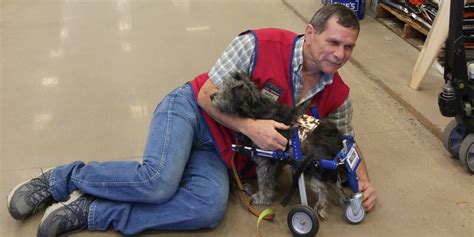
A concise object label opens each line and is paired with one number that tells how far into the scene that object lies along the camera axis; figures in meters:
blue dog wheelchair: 1.97
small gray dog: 2.00
